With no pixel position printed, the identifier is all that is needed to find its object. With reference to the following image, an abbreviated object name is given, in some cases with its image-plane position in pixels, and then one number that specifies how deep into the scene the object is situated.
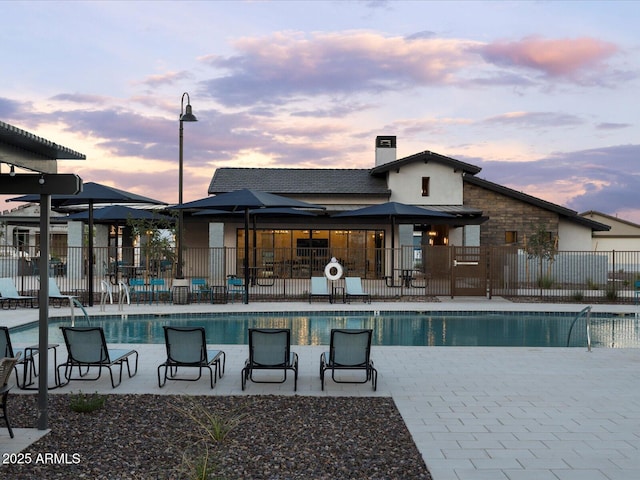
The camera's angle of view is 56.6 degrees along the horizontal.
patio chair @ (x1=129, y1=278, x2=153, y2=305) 17.37
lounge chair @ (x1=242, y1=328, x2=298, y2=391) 7.63
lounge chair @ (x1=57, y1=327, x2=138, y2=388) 7.64
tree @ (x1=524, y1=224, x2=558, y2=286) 23.44
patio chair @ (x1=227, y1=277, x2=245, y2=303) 17.97
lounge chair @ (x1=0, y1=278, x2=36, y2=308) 15.43
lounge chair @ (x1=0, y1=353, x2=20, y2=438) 5.34
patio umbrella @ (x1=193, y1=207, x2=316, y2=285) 21.69
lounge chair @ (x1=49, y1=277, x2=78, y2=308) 15.04
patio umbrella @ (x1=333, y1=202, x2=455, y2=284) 19.94
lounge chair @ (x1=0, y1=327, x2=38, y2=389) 7.27
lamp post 17.14
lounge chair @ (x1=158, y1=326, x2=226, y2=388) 7.68
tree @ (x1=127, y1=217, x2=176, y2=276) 20.14
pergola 5.68
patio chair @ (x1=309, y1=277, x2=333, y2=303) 17.67
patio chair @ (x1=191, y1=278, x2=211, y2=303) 17.61
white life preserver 17.92
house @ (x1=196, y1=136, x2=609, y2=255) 26.41
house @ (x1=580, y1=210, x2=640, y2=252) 46.34
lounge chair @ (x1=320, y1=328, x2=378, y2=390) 7.60
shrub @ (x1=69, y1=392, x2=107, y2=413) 6.40
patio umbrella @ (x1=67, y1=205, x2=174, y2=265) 20.92
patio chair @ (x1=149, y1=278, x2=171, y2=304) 17.52
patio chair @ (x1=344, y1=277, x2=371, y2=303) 17.73
